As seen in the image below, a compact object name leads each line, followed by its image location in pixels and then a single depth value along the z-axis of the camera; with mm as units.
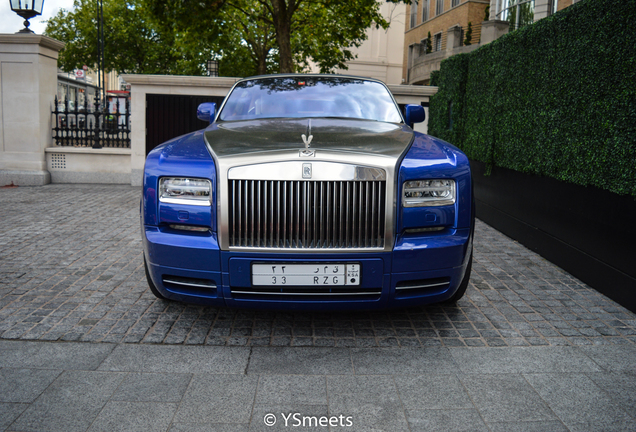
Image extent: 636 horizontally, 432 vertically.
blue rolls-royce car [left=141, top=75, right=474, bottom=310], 3404
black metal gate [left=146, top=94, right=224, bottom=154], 12750
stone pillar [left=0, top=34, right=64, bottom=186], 12078
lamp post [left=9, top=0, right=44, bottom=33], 12266
